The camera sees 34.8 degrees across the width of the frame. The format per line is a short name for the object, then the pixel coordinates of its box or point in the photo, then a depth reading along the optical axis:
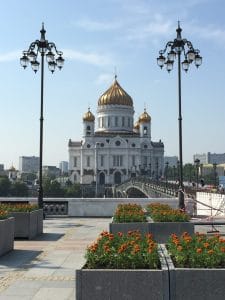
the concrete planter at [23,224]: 10.21
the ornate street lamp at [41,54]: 14.72
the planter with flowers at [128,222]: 8.85
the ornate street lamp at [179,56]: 14.20
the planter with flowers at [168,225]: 8.90
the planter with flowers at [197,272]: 4.46
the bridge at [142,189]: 43.66
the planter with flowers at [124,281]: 4.50
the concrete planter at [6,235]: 8.06
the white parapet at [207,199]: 20.10
